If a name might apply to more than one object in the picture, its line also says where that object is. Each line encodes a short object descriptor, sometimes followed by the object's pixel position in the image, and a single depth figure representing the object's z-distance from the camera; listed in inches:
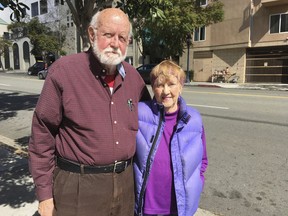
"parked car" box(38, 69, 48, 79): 1173.1
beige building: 994.7
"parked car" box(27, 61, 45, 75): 1493.6
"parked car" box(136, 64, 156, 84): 951.6
